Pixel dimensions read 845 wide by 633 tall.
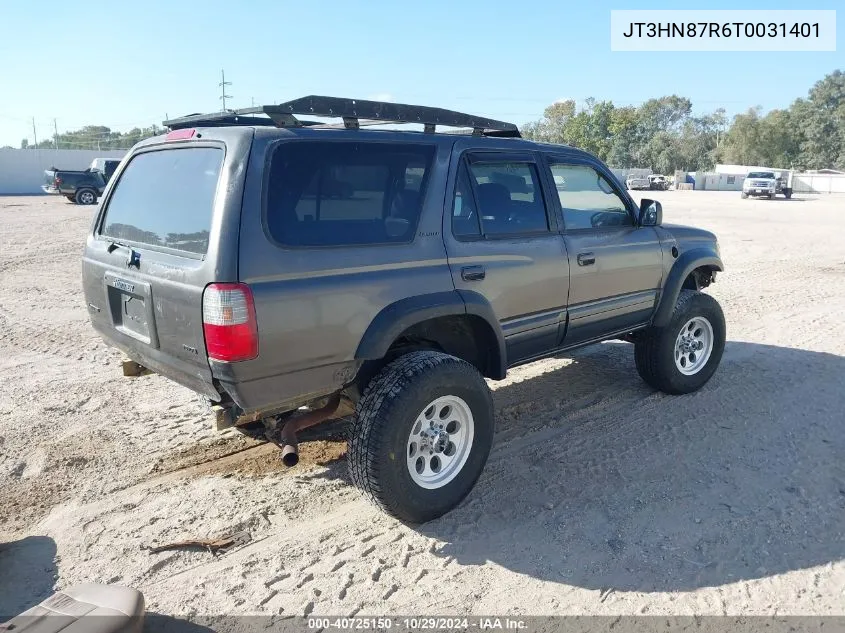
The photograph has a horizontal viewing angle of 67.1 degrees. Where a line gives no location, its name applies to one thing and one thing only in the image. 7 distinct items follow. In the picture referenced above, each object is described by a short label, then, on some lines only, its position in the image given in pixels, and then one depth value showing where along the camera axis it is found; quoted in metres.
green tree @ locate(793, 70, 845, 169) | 84.88
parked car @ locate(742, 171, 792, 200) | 43.44
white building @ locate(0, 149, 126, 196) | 42.25
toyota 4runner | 2.90
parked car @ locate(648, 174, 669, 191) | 60.84
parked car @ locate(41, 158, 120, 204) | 27.42
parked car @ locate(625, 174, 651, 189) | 59.87
